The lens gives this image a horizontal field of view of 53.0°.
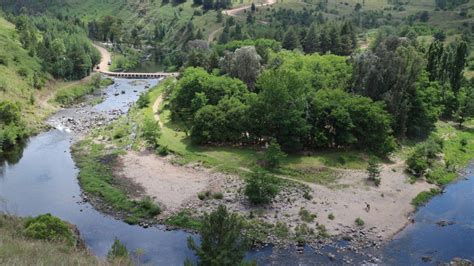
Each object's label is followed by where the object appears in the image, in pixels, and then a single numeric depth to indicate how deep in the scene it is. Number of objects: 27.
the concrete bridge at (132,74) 156.79
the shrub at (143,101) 110.76
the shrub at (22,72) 117.81
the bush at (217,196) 65.50
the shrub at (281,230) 57.22
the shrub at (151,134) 83.86
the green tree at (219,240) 34.59
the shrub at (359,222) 60.30
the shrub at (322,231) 57.59
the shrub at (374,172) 71.57
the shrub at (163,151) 80.75
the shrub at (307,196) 66.06
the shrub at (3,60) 118.25
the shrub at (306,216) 60.58
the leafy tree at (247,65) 97.31
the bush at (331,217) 61.19
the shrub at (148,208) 61.66
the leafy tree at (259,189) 63.22
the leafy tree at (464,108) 102.38
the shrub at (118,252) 36.99
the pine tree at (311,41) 155.12
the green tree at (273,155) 73.25
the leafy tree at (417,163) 75.56
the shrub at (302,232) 56.09
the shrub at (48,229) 43.16
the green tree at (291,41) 155.75
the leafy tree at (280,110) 77.50
